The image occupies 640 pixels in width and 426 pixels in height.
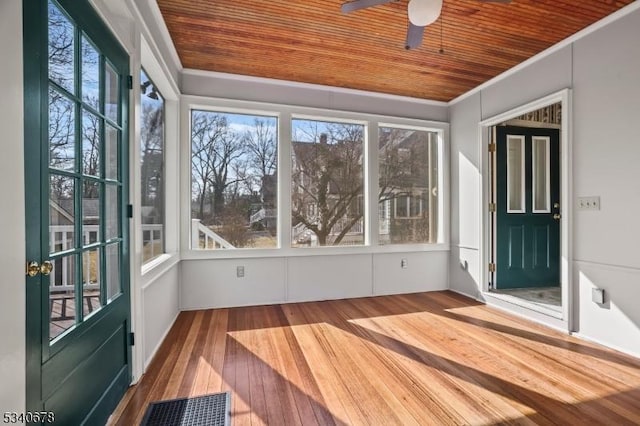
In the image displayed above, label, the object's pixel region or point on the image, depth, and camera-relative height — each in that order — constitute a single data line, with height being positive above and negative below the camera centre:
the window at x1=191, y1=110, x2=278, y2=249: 3.59 +0.41
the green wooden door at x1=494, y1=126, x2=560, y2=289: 3.99 +0.07
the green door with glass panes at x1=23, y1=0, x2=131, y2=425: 1.14 +0.01
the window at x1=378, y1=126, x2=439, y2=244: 4.27 +0.41
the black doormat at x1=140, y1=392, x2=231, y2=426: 1.66 -1.15
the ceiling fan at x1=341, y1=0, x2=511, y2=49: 1.79 +1.24
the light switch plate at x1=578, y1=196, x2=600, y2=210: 2.68 +0.08
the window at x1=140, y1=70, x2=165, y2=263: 2.60 +0.44
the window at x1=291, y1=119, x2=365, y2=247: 3.92 +0.40
